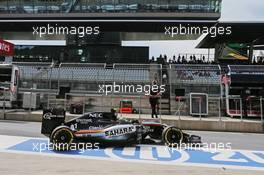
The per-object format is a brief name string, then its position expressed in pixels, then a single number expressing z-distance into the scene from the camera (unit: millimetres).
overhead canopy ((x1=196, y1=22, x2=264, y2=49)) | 33938
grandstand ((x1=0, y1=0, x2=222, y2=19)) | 38125
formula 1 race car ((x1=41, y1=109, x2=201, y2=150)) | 10562
